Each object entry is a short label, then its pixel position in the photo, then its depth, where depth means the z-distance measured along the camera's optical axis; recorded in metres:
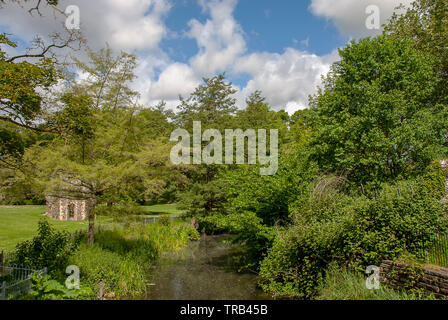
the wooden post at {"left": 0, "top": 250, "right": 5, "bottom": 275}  9.40
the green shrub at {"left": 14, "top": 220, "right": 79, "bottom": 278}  9.29
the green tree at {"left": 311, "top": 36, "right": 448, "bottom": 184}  14.78
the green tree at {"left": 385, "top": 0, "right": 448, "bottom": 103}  17.50
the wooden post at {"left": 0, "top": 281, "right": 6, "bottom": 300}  6.38
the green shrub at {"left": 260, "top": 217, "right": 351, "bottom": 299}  9.10
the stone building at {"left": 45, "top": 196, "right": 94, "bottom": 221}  25.80
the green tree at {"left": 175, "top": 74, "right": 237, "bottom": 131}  25.67
